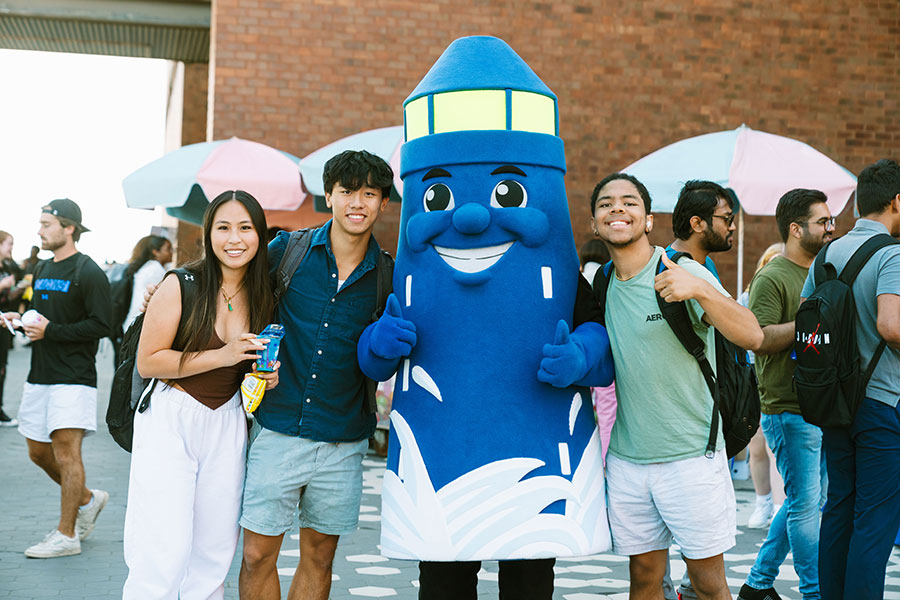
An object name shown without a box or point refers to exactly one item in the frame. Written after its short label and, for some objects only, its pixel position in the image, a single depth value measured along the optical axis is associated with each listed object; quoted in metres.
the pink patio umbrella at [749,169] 7.01
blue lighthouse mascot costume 3.09
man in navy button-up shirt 3.38
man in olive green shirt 4.26
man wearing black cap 5.22
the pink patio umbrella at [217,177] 7.61
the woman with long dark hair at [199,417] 3.22
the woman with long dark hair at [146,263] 8.72
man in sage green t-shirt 3.16
